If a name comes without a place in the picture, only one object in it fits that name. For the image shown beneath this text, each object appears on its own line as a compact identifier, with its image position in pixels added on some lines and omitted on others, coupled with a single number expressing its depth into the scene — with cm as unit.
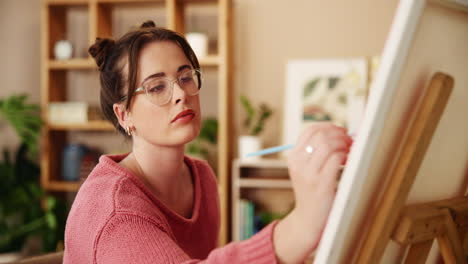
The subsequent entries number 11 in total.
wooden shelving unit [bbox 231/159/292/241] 318
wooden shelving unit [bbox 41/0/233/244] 310
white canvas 51
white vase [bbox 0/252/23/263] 300
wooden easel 56
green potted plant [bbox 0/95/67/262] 309
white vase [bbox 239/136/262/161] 313
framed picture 314
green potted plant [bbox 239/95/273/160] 314
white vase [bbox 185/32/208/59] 310
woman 59
